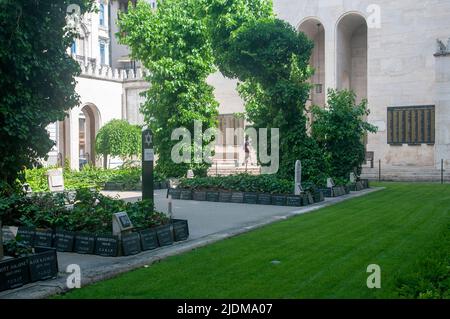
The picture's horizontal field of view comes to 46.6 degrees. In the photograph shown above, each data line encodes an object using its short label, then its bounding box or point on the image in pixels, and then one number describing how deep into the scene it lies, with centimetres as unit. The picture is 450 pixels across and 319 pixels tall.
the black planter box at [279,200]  1834
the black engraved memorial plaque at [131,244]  995
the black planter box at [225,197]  1969
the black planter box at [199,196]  2044
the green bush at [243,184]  1903
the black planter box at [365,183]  2441
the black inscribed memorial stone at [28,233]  1105
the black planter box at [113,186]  2583
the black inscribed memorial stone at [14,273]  742
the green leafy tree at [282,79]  2173
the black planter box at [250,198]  1898
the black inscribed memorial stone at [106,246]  989
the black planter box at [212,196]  2002
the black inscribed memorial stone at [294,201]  1798
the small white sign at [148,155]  1317
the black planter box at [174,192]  2130
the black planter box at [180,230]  1133
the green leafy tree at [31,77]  1264
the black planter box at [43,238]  1082
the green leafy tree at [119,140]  3316
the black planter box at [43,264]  786
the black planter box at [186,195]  2095
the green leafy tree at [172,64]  2688
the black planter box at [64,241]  1048
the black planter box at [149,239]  1041
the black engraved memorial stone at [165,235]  1080
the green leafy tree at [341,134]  2353
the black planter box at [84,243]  1020
